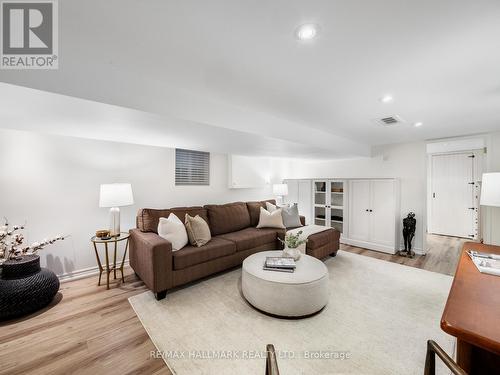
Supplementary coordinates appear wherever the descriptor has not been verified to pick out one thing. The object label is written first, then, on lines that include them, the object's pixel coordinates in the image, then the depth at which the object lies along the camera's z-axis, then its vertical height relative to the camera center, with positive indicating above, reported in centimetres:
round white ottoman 205 -103
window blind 387 +36
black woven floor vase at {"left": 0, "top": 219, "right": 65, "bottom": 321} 201 -97
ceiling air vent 263 +86
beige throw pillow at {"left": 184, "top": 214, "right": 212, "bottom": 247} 288 -63
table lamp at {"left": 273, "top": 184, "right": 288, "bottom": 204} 524 -8
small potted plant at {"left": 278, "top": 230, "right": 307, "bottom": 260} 262 -76
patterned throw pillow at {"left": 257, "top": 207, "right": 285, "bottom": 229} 391 -62
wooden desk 83 -57
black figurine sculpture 390 -81
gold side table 263 -69
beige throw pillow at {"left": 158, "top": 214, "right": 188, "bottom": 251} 265 -60
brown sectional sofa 241 -83
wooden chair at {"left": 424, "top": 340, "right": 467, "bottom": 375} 86 -72
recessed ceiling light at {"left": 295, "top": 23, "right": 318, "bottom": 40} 112 +85
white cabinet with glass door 462 -36
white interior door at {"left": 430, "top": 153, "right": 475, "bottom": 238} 495 -18
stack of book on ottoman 234 -88
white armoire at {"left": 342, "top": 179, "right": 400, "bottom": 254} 396 -54
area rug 157 -129
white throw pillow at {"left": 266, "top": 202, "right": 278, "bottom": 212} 424 -42
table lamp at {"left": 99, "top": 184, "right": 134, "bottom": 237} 269 -18
